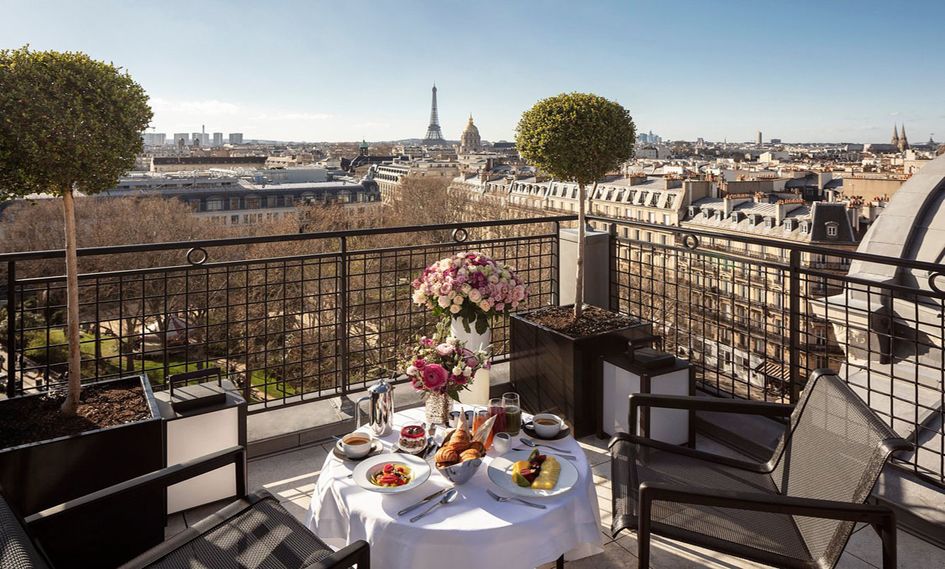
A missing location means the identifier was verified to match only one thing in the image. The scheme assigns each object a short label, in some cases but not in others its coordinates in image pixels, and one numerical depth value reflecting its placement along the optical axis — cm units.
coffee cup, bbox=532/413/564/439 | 210
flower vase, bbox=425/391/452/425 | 216
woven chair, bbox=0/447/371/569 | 155
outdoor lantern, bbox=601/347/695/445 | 318
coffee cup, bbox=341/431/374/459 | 197
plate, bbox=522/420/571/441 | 211
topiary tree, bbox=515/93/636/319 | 366
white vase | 319
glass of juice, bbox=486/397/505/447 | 204
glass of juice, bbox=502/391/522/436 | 205
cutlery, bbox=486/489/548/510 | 171
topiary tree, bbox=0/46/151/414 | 219
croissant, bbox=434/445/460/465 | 184
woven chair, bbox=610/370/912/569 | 153
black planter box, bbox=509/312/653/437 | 340
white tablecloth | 160
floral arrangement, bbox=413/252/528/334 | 289
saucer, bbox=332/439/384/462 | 200
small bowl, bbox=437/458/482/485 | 180
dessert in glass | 199
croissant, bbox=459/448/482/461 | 183
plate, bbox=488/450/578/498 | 175
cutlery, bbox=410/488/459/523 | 168
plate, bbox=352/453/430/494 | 174
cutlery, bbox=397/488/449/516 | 168
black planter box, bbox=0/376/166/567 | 205
